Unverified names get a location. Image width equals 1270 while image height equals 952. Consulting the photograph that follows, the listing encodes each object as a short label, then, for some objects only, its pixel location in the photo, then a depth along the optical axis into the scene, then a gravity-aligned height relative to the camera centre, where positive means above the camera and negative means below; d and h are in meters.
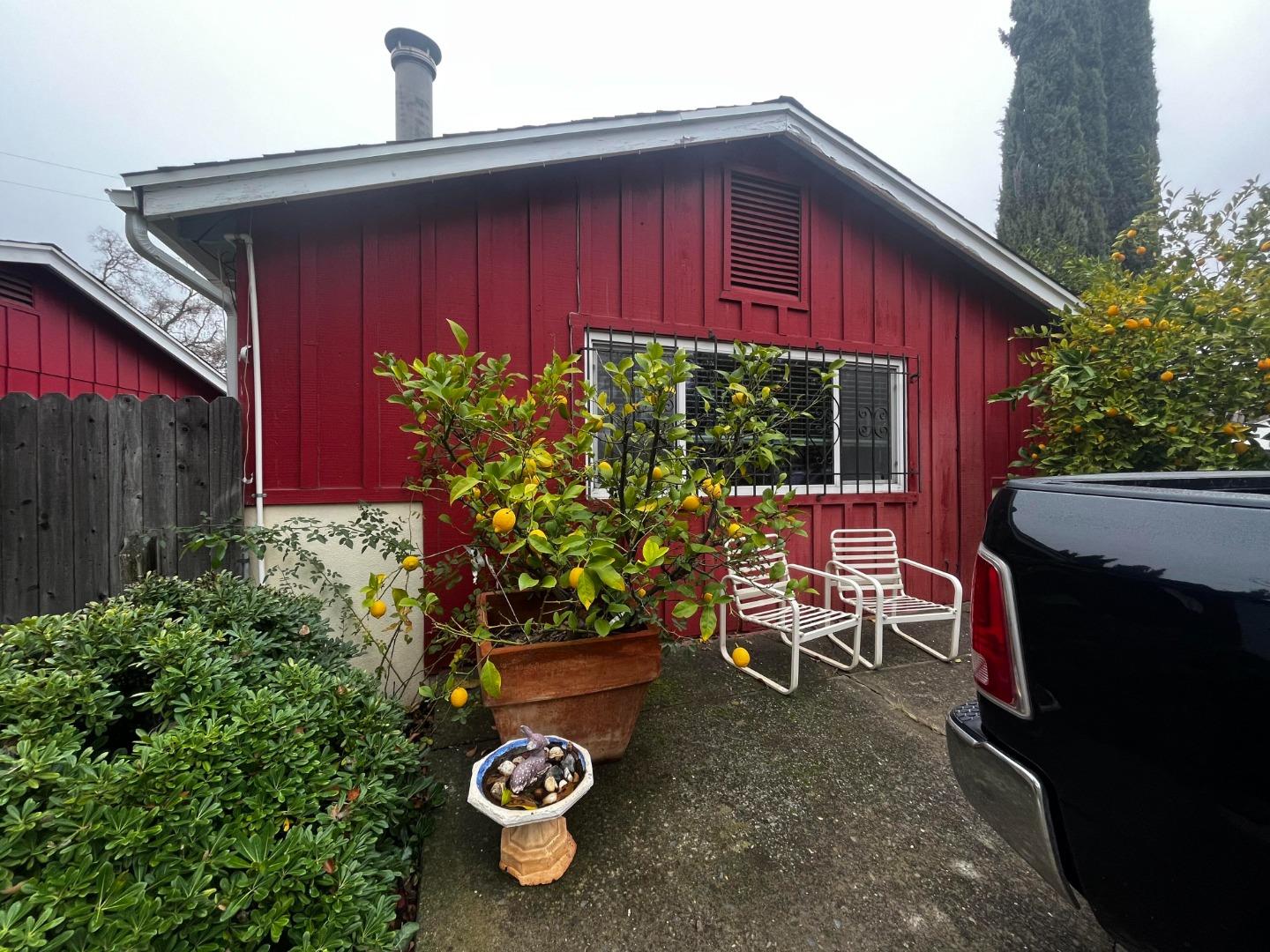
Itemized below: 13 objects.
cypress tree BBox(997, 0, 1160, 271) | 7.12 +5.22
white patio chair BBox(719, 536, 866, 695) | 2.56 -0.83
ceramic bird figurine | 1.42 -0.86
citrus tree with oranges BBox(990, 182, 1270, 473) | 2.96 +0.72
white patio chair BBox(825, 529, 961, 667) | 2.89 -0.69
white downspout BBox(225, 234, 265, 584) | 2.52 +0.40
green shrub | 0.88 -0.68
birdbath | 1.39 -1.06
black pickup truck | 0.72 -0.39
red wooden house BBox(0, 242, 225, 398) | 4.75 +1.57
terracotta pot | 1.73 -0.76
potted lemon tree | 1.62 -0.20
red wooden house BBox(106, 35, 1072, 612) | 2.60 +1.26
